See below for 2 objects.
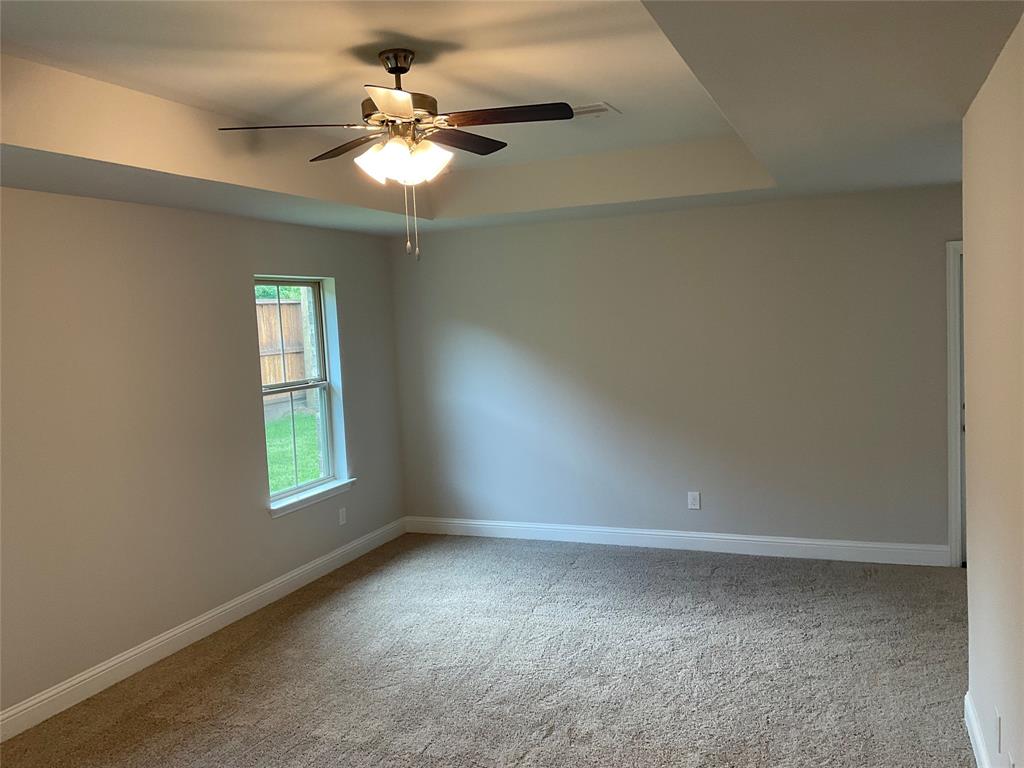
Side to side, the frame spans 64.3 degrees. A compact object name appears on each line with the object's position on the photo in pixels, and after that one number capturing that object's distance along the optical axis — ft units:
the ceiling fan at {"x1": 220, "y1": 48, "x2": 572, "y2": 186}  8.71
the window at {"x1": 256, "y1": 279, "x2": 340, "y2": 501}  16.29
